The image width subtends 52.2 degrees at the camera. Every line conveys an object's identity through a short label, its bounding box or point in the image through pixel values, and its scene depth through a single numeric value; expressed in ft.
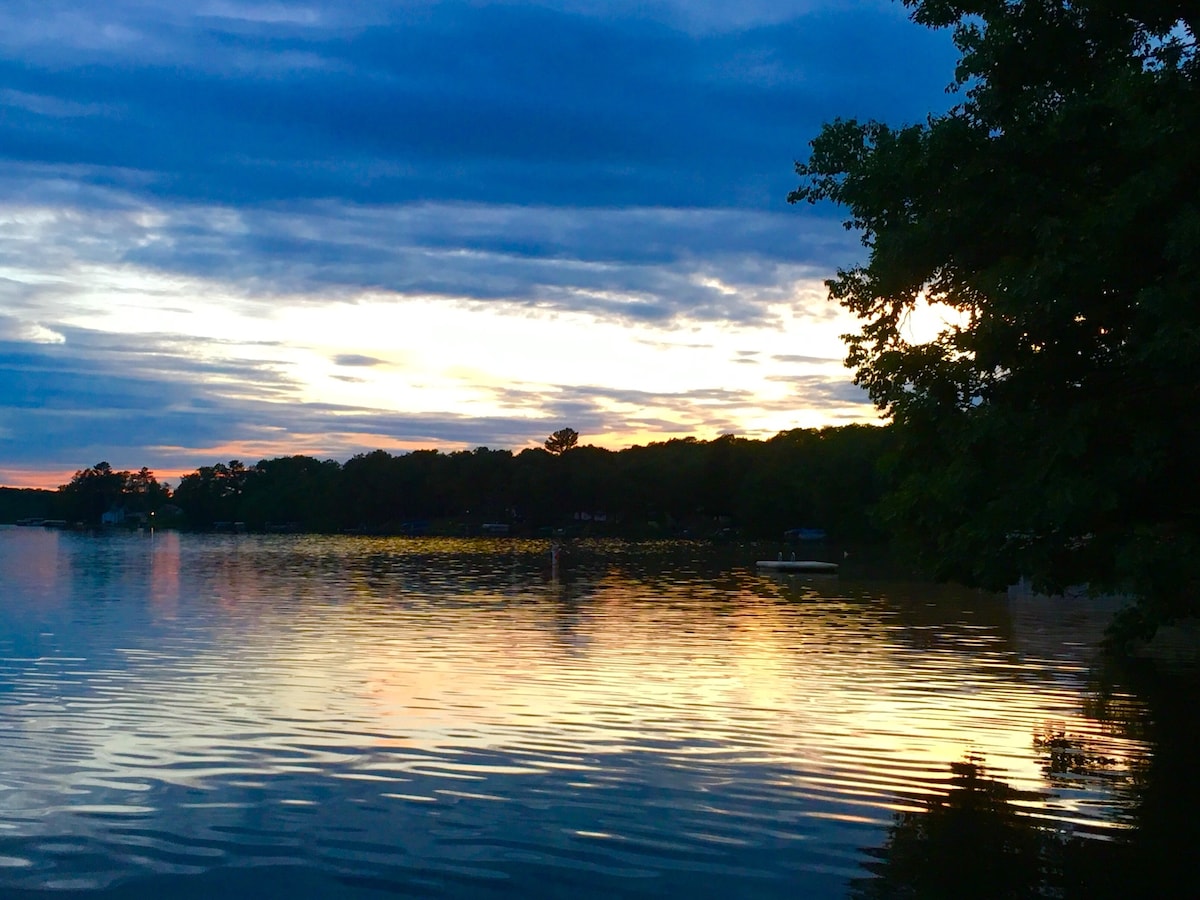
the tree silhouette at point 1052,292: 61.52
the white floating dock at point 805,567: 317.42
